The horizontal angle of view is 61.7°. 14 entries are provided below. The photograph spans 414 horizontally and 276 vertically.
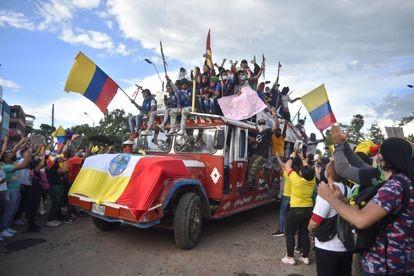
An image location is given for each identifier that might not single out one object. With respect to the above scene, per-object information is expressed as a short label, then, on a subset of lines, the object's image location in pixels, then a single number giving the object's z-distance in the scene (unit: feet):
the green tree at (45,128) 189.92
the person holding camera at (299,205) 17.46
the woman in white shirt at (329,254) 10.75
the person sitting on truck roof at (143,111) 27.35
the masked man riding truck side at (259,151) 25.62
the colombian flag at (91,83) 26.78
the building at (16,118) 189.26
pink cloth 26.12
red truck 18.04
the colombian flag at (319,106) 35.37
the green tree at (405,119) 121.15
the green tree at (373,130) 103.64
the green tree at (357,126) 85.31
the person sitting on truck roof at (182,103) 24.13
